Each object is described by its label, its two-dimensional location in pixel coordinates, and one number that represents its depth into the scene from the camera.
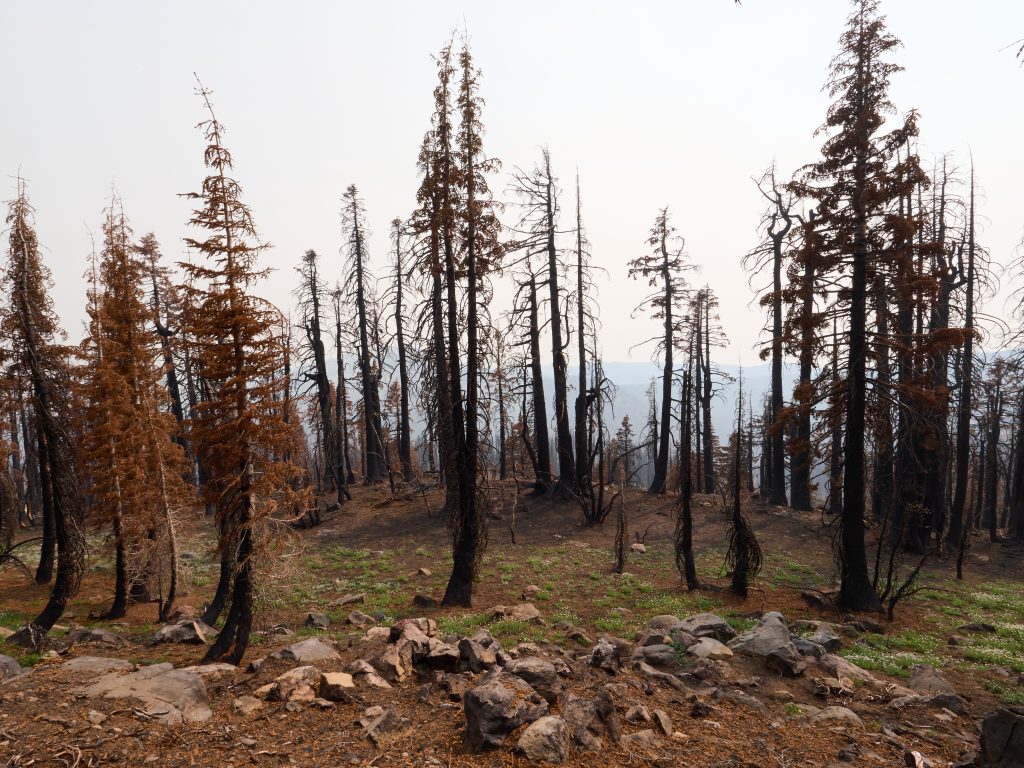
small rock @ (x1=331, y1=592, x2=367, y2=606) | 15.12
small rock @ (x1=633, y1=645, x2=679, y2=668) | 9.14
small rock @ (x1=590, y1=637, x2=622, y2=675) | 8.48
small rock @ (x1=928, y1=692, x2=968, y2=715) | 7.68
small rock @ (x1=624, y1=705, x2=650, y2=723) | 7.02
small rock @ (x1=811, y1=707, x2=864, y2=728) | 7.20
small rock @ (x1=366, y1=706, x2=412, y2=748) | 6.68
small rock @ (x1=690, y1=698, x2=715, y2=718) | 7.34
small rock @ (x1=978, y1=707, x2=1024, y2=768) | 5.44
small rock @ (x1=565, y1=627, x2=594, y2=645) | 11.23
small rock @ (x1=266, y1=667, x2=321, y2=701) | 7.80
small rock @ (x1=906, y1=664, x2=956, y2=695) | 8.23
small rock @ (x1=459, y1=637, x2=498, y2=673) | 8.73
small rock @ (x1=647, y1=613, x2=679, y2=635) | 11.54
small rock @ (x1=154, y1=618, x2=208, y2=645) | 12.57
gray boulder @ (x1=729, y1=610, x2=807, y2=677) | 8.88
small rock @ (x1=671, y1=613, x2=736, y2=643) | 10.66
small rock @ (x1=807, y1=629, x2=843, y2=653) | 10.43
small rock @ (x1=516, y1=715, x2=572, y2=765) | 5.95
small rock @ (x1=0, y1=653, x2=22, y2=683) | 8.69
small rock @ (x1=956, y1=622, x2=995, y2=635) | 12.09
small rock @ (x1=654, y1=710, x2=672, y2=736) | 6.80
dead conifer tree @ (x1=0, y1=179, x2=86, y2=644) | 13.14
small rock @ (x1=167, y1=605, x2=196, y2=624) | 15.17
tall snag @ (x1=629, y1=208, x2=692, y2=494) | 27.96
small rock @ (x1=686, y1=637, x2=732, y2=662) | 9.29
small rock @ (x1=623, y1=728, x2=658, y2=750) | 6.45
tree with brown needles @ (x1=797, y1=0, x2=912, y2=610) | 12.87
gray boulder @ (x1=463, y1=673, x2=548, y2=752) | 6.26
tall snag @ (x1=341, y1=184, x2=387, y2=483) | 30.59
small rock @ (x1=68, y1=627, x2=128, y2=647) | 12.44
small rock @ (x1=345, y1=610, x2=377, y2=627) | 13.17
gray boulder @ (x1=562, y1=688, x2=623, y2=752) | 6.27
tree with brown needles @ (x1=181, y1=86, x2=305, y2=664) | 10.34
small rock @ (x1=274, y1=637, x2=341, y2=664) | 9.54
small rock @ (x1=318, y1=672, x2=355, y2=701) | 7.80
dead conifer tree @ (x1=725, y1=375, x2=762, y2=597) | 14.30
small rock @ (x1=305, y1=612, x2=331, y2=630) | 13.14
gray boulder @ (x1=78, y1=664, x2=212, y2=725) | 7.27
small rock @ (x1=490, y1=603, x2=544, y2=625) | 12.66
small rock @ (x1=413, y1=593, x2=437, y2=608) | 14.46
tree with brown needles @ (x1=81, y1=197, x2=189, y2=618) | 16.28
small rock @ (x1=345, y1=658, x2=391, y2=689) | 8.18
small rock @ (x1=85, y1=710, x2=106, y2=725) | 6.84
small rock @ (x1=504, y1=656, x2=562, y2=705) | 7.32
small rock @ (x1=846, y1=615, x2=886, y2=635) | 11.98
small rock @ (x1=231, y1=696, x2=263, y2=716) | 7.45
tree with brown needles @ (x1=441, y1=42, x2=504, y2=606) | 13.95
